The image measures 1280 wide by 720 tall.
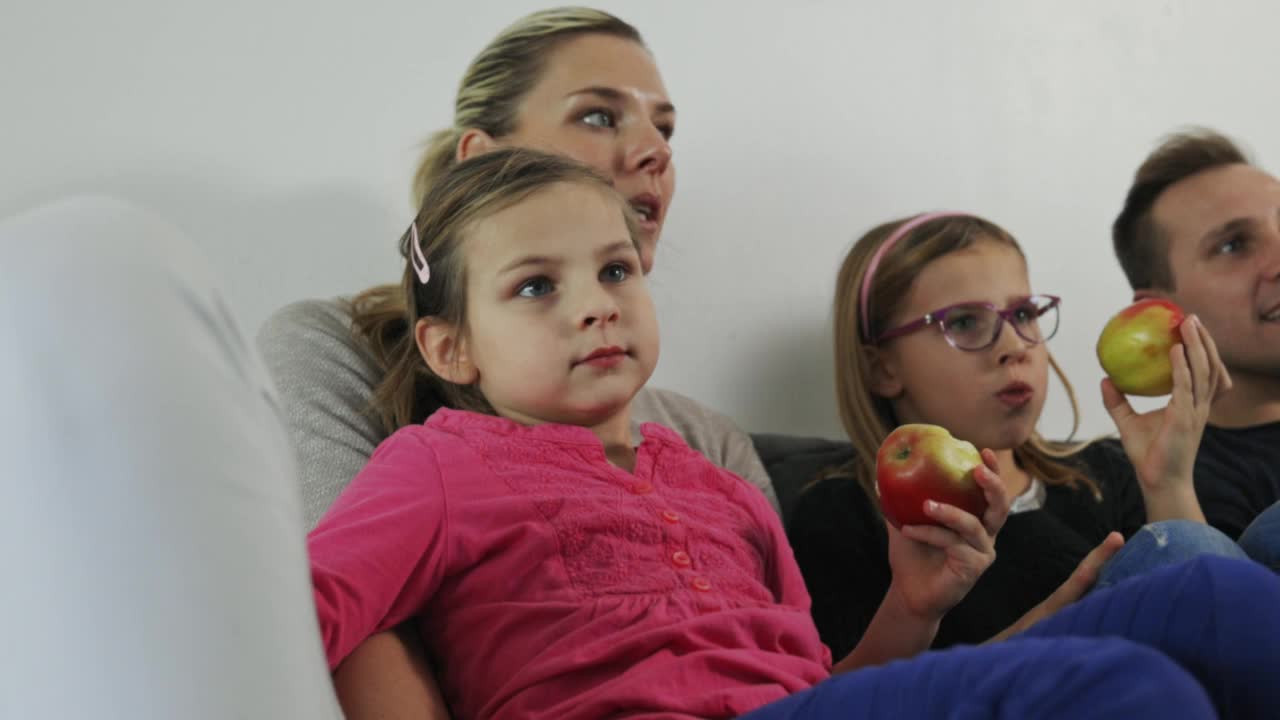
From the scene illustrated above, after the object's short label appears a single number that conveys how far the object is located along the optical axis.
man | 2.03
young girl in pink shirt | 0.96
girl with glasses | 1.73
